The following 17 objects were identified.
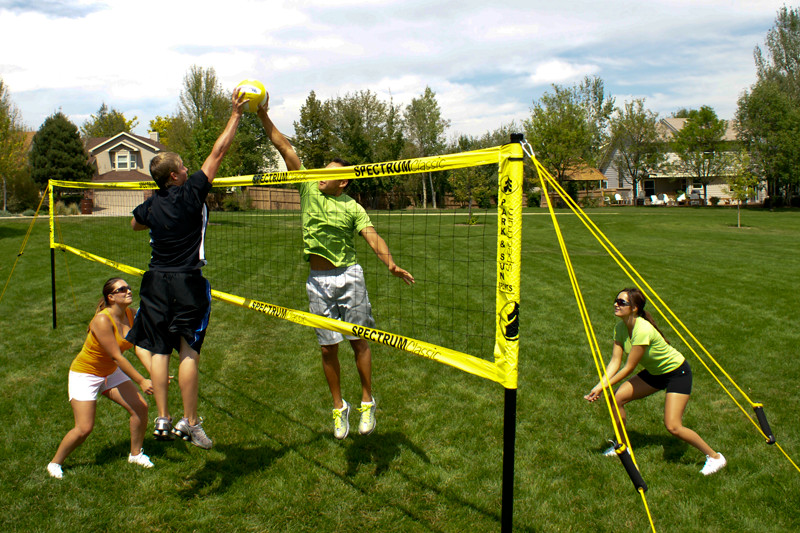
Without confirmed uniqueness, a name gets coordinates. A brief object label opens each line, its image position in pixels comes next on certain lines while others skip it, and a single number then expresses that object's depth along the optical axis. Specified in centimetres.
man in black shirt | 395
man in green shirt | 455
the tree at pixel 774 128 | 4534
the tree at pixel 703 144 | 5012
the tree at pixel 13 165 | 2781
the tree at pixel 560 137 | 4841
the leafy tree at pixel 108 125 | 8088
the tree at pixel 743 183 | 3158
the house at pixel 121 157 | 4866
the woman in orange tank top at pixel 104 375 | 432
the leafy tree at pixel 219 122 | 4988
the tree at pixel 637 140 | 5534
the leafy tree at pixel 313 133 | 4759
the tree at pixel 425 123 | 6241
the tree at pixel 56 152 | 4084
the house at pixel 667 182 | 5606
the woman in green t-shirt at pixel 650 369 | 466
